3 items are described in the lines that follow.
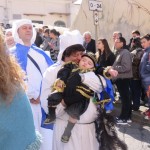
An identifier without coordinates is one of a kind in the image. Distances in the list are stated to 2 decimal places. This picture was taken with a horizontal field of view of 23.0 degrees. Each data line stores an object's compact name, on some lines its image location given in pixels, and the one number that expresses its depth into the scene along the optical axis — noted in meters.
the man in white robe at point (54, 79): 3.18
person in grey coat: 6.91
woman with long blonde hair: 1.81
